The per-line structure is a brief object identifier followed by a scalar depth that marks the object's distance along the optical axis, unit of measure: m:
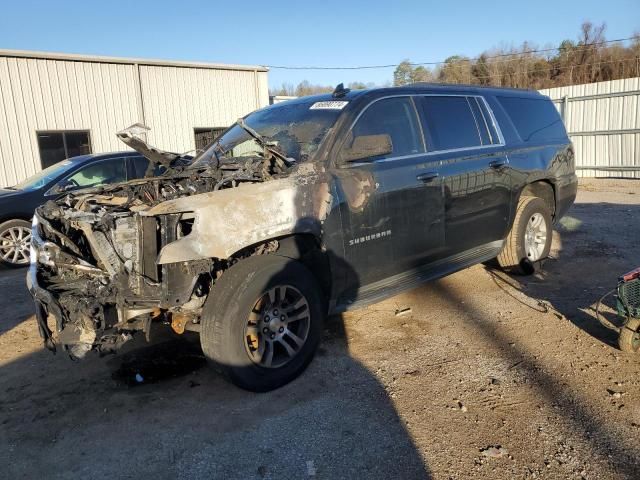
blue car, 7.45
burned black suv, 3.08
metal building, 12.60
